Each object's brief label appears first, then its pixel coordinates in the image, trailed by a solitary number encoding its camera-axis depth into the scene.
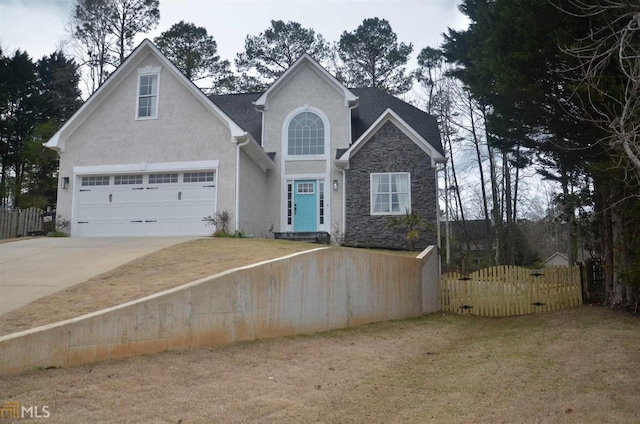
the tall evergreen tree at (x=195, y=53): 32.38
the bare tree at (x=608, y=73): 7.91
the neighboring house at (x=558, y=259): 41.31
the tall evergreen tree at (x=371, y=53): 32.53
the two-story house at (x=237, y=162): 16.94
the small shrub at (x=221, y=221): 16.19
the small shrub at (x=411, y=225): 17.45
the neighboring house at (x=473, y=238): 30.00
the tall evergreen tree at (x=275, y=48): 33.53
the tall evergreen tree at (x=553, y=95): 9.58
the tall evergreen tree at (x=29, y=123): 27.02
